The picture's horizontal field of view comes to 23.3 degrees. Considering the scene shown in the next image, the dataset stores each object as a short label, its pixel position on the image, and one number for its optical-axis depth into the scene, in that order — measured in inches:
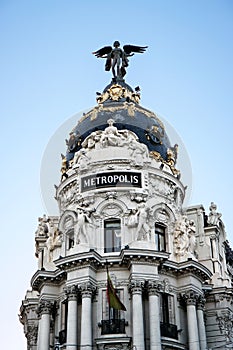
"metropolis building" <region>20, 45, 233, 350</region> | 1316.4
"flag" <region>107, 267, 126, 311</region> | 1221.1
